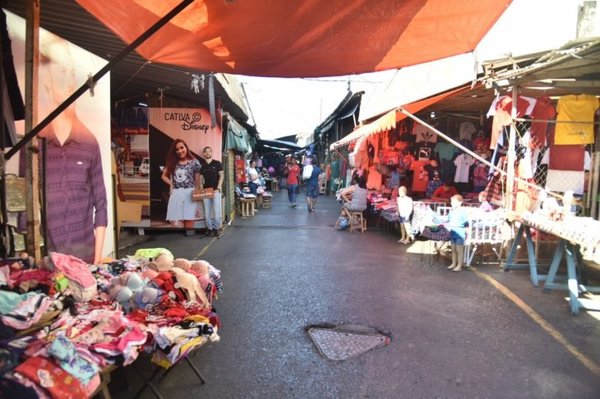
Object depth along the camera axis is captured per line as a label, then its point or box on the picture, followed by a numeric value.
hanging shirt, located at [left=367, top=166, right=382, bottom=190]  12.72
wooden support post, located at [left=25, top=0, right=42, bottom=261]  3.25
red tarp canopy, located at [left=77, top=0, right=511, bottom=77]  3.26
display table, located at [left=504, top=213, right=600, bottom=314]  5.38
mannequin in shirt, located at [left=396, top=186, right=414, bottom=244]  9.89
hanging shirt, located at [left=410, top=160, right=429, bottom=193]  11.98
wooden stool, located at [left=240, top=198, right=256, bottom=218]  15.04
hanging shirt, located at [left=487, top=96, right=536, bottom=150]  7.26
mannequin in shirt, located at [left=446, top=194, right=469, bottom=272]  7.43
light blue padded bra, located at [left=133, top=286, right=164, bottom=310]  3.51
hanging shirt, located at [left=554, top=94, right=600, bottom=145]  6.90
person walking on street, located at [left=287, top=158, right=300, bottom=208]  18.47
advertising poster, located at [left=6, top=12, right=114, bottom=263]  4.39
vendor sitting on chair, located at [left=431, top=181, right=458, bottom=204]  11.20
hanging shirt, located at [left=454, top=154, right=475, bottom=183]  11.38
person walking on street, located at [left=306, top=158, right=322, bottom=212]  16.33
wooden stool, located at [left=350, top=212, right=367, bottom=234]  11.73
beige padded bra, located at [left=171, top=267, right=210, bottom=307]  3.81
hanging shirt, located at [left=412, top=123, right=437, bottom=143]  11.71
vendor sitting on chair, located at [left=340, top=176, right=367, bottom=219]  11.66
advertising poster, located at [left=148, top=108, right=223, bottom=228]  10.75
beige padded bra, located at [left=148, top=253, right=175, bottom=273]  4.11
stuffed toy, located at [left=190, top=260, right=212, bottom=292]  4.20
